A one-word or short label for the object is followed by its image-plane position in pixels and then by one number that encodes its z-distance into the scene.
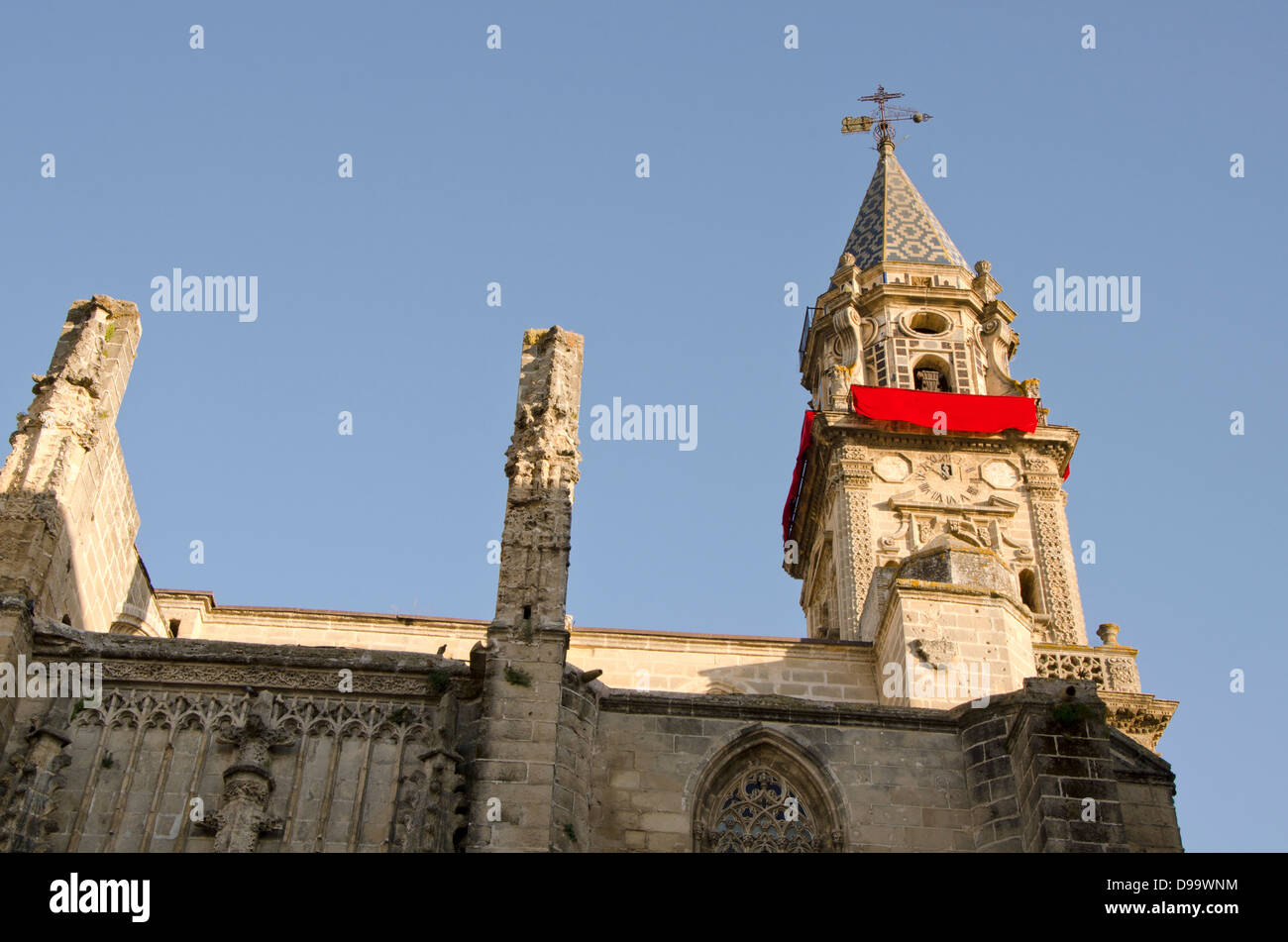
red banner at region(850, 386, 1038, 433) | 30.95
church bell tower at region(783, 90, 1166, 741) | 24.80
